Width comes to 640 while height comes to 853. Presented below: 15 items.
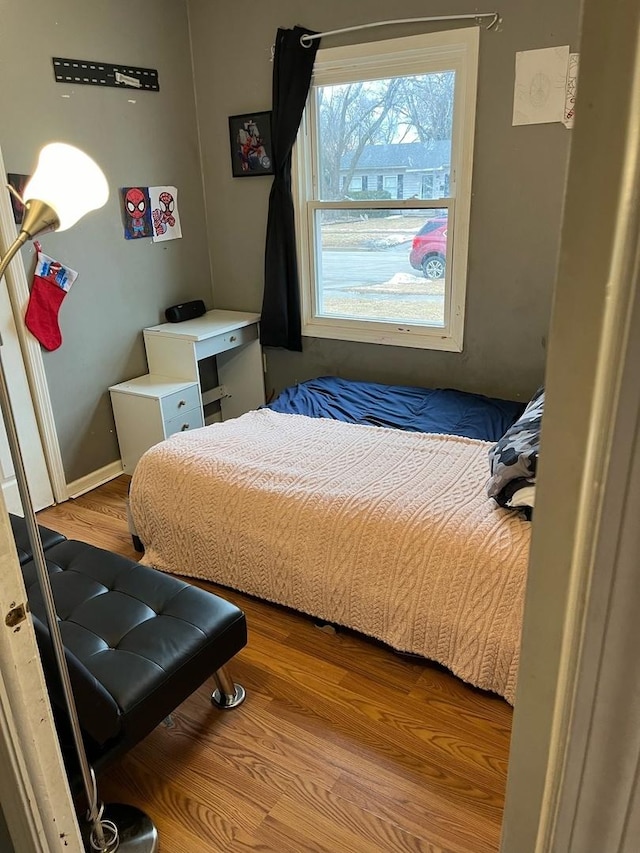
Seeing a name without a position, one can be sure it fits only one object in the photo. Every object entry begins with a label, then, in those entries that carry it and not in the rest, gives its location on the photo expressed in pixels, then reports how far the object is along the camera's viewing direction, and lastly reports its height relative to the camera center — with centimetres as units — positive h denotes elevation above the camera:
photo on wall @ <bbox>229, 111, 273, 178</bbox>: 342 +31
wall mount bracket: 287 +62
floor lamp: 98 +1
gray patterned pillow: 183 -77
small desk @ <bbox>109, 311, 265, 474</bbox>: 324 -90
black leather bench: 139 -108
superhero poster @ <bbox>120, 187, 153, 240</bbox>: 329 -2
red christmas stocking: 291 -39
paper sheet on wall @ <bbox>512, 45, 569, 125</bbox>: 262 +44
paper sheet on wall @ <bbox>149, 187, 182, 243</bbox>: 345 -4
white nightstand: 321 -102
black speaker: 360 -59
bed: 185 -101
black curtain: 318 -1
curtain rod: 269 +76
